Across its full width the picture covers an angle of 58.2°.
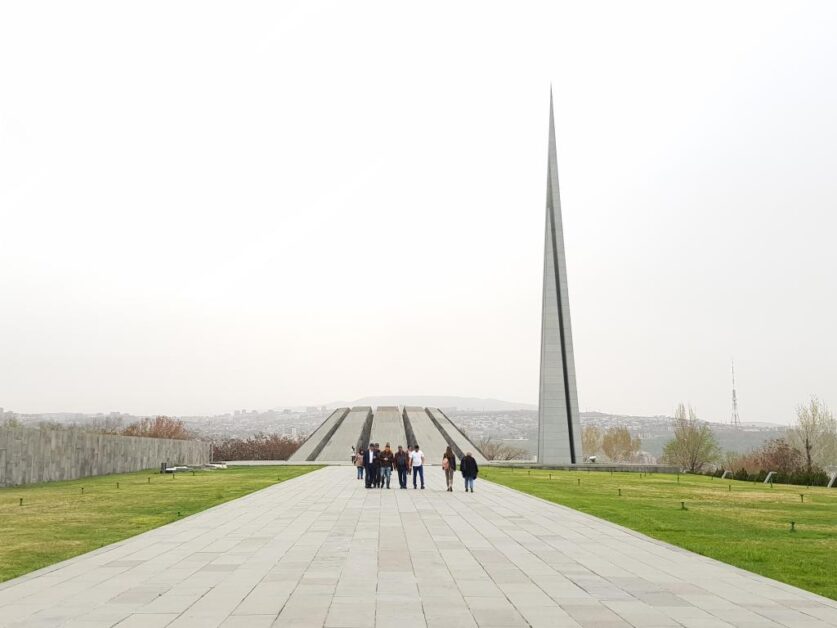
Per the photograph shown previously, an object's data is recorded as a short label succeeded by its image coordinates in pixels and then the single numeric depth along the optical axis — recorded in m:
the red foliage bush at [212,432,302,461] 66.81
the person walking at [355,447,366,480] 27.77
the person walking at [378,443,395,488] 24.41
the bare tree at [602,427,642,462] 72.88
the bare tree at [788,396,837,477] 56.38
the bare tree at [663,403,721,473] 53.16
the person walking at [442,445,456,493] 22.84
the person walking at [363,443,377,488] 24.06
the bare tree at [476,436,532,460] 77.38
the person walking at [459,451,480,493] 22.69
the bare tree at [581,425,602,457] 77.47
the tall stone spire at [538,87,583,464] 45.78
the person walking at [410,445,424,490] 24.06
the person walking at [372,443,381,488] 24.06
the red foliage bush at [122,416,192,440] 70.12
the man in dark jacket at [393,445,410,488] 24.20
